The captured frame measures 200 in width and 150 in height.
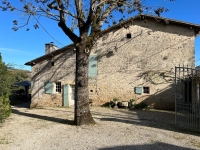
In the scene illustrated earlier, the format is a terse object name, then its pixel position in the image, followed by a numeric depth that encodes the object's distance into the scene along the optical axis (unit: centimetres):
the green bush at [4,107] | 754
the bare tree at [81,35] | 744
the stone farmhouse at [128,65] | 1273
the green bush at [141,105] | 1297
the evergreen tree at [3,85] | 777
